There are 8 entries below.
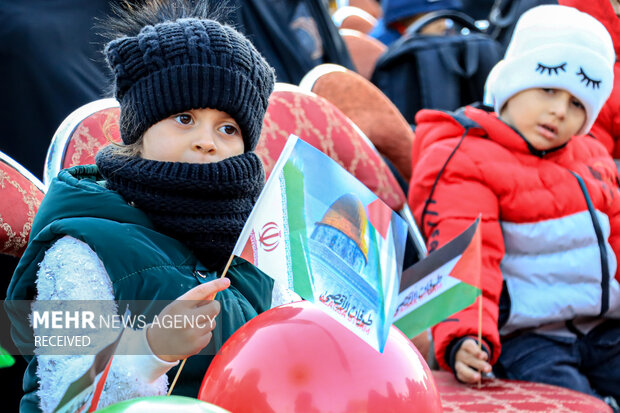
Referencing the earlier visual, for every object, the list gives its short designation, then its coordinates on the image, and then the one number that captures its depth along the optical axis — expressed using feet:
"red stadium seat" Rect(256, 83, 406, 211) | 16.80
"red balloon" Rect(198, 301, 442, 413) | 8.42
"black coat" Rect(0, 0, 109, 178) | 18.37
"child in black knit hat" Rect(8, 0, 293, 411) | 10.16
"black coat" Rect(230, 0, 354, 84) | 23.52
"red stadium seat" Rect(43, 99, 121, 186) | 13.92
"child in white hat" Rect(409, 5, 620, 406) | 16.44
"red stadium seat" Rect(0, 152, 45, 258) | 12.20
